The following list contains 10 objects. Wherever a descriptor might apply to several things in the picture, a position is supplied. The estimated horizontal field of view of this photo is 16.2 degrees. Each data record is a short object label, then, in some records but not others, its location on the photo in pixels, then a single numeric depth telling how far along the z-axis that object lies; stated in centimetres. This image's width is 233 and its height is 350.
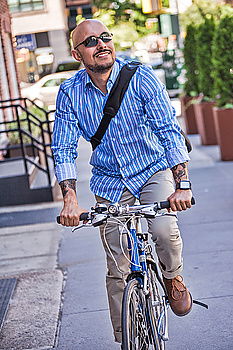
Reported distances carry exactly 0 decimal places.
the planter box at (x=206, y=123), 1585
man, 439
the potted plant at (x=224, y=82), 1331
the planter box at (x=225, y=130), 1328
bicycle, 392
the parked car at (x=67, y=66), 3666
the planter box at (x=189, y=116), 1867
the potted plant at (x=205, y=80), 1593
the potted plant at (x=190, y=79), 1825
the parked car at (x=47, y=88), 3238
